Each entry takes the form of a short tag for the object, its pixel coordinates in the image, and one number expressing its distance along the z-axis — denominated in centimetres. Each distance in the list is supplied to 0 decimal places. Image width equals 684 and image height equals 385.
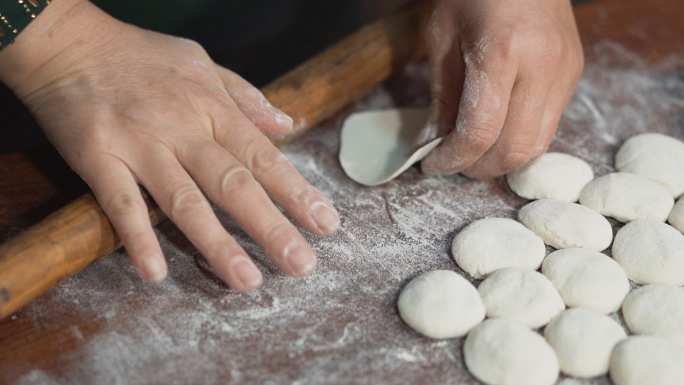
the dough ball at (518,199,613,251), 52
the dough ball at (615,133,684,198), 56
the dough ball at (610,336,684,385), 46
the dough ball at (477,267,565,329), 48
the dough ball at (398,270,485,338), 48
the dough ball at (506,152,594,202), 55
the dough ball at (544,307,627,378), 47
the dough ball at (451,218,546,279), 51
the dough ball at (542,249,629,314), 49
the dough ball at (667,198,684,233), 54
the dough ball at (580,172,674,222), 54
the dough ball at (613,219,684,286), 50
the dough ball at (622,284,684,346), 48
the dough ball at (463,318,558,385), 46
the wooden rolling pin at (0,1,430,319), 47
